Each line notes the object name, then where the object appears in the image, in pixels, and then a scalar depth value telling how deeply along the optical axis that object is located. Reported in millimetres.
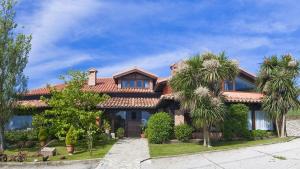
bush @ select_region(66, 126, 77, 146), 13669
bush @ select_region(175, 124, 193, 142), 15517
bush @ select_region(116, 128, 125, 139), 18767
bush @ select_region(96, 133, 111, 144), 16758
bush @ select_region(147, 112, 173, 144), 15396
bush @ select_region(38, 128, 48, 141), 16325
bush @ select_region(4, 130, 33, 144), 17912
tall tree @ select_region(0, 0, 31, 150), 15117
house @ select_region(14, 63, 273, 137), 17411
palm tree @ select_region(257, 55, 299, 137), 16013
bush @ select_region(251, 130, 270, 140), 16492
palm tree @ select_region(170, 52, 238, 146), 13687
